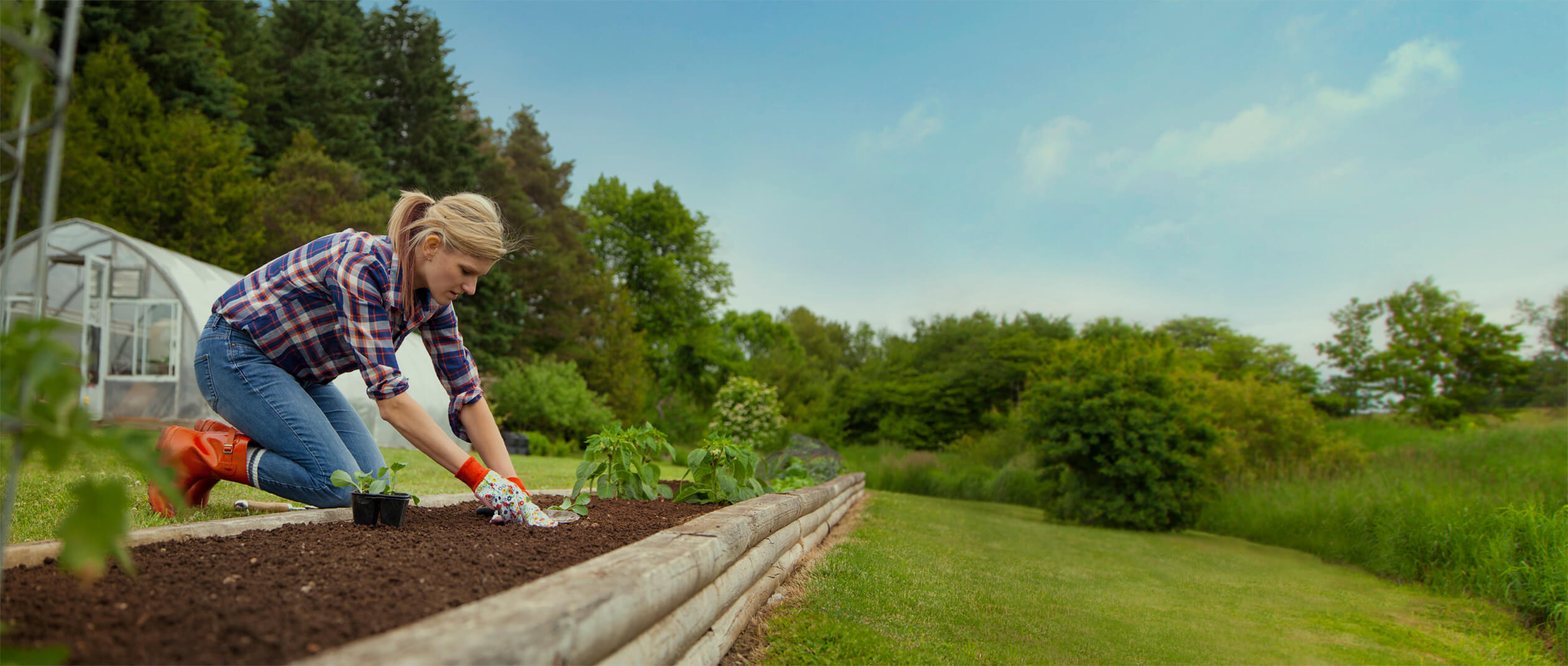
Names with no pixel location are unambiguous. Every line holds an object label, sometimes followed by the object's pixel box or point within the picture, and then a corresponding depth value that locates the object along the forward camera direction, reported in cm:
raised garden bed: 110
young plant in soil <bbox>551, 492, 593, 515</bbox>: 281
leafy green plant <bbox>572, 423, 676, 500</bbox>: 338
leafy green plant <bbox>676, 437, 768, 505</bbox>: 349
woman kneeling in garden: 239
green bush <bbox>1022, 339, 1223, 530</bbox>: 1002
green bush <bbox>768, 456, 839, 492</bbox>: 520
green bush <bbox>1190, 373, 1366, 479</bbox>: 1245
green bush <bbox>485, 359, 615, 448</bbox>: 1716
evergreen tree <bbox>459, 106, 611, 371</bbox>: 2297
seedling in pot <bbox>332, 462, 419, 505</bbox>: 248
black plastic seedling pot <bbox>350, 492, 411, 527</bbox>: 245
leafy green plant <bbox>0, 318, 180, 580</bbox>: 83
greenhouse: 1027
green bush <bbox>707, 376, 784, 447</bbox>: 1800
